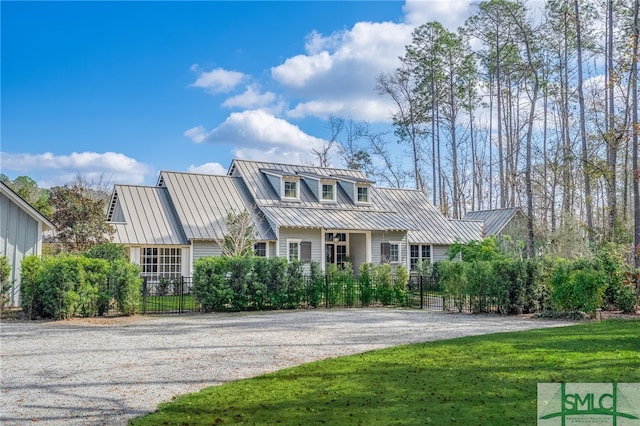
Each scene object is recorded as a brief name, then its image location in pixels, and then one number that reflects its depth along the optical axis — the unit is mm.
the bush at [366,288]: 17672
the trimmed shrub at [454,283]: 15250
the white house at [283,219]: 23391
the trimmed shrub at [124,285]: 14320
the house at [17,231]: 15758
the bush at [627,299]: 13383
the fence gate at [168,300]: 15539
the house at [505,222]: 30902
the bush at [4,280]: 14242
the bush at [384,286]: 17875
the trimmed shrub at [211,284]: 15469
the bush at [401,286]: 17859
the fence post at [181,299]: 15305
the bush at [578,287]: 12844
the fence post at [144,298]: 15039
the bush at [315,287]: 16922
